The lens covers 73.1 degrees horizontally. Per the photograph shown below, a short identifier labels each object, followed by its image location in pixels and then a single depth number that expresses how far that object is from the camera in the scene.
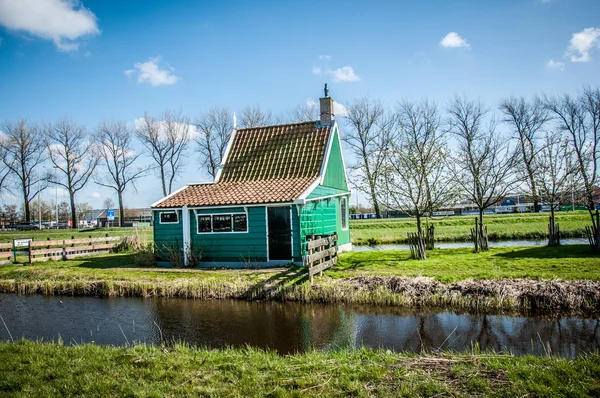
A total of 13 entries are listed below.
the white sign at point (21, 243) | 22.09
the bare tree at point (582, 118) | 38.21
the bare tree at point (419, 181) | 18.69
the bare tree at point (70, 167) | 50.13
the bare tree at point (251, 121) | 50.19
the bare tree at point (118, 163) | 51.78
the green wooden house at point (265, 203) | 16.50
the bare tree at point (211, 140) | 50.88
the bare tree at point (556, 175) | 20.39
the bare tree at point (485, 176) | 19.02
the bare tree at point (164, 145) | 51.59
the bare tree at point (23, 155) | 50.28
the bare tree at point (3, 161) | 49.82
